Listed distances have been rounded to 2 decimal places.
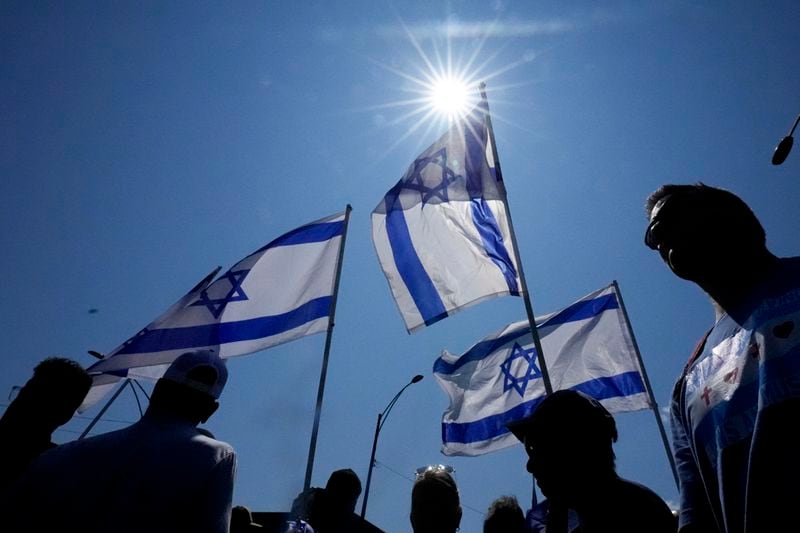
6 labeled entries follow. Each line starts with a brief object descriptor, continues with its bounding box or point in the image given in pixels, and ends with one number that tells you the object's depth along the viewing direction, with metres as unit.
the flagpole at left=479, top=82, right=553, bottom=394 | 4.57
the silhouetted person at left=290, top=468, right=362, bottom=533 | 4.28
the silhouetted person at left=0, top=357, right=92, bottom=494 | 2.79
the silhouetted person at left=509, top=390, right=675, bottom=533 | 1.70
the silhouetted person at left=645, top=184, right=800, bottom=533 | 1.24
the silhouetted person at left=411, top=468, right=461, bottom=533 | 3.41
